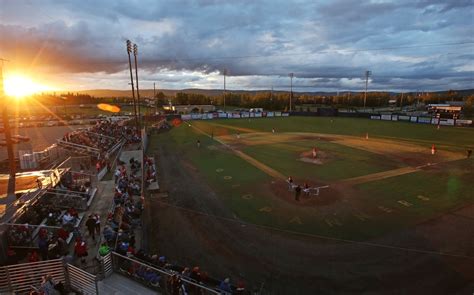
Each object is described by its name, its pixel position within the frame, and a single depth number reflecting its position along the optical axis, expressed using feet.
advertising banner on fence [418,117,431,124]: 225.56
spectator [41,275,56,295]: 29.63
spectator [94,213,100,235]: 48.16
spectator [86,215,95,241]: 47.03
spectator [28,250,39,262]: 36.04
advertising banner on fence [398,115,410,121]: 240.32
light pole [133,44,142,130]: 145.59
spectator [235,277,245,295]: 35.04
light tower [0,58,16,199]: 69.72
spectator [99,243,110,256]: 36.16
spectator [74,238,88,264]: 39.91
